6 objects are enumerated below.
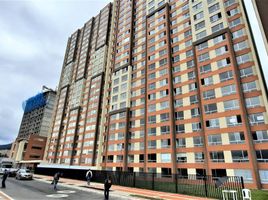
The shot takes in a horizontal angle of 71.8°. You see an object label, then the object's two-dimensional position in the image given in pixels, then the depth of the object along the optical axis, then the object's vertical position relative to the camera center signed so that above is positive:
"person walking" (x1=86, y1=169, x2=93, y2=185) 24.73 -0.89
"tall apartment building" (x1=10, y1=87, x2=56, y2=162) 96.12 +27.93
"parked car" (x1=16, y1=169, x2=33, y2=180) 31.50 -1.39
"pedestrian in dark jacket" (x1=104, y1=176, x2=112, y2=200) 15.42 -1.41
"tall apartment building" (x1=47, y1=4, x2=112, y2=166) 60.09 +25.44
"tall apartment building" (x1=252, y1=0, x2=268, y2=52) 9.65 +8.25
